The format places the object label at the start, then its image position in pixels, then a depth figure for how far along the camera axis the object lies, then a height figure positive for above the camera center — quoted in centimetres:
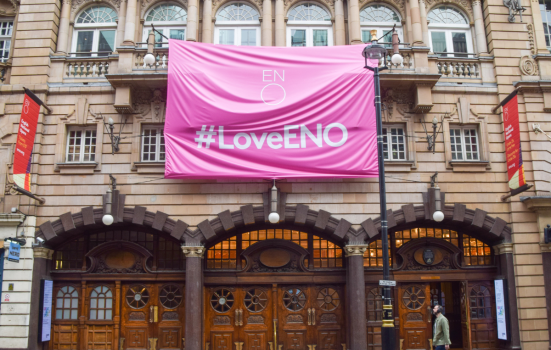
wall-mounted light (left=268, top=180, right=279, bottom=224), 1617 +269
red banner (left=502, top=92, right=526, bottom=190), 1594 +479
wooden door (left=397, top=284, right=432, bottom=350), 1730 -97
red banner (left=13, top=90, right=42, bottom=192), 1563 +492
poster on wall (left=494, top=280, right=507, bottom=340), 1658 -77
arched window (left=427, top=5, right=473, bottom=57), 1928 +1006
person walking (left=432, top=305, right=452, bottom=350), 1355 -124
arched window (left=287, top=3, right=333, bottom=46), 1919 +1012
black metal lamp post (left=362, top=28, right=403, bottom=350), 1114 +170
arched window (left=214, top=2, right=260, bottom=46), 1920 +1033
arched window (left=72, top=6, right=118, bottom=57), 1916 +1015
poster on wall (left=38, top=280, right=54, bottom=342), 1647 -62
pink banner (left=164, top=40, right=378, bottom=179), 1648 +601
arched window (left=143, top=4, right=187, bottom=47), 1930 +1053
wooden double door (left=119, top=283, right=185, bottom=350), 1719 -88
